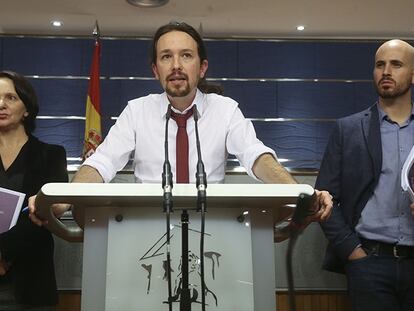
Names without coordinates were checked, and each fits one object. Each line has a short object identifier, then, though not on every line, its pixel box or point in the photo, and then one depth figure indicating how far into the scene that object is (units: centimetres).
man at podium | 169
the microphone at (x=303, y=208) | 115
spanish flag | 427
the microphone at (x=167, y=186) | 109
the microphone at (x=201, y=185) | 112
